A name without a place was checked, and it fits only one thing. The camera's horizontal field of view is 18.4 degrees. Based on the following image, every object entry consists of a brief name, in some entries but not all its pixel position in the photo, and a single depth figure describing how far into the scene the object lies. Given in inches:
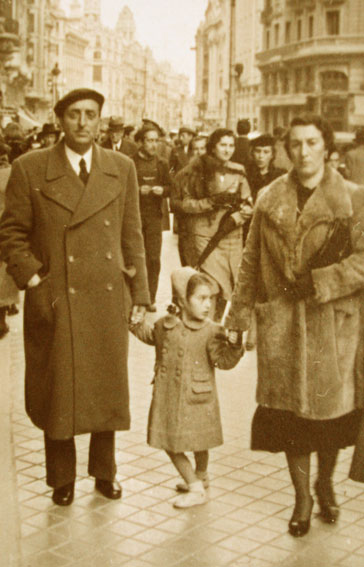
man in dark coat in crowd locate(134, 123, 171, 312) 442.6
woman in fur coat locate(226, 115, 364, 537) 191.9
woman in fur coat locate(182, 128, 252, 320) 365.1
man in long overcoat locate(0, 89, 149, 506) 203.6
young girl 208.1
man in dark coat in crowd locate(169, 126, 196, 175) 699.4
